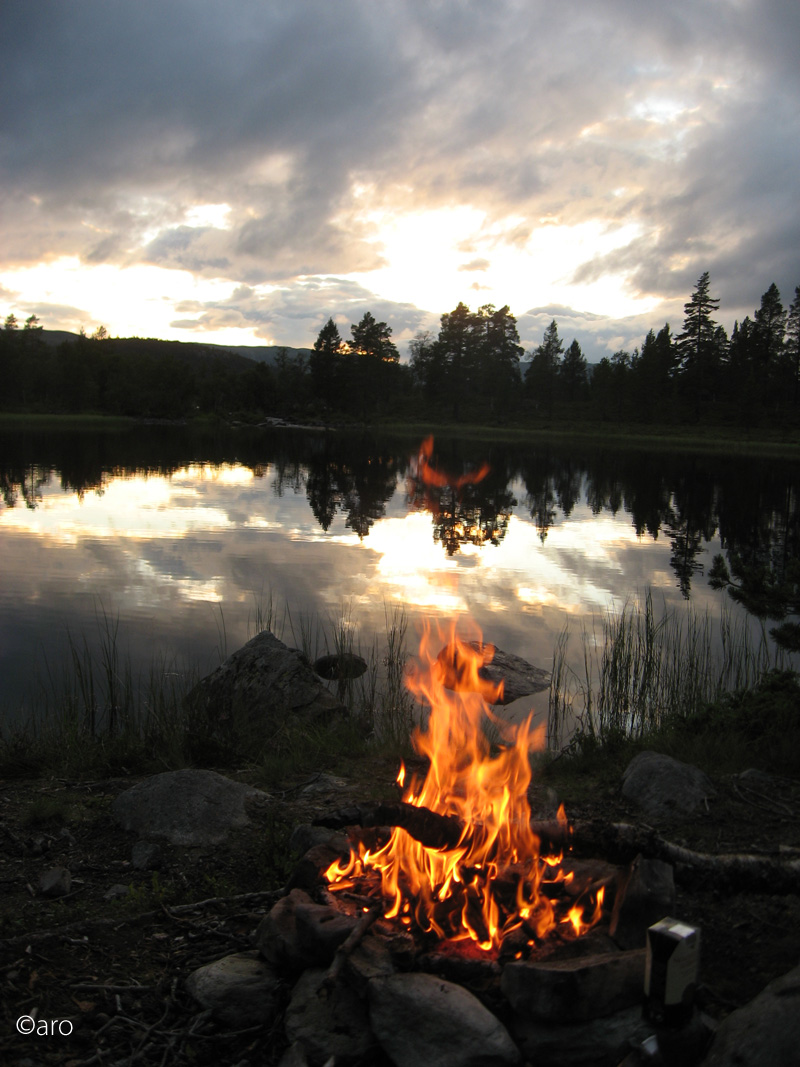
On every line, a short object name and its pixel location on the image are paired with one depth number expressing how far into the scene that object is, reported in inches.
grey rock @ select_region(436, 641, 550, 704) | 414.0
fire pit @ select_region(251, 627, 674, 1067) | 129.3
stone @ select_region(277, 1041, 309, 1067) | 128.7
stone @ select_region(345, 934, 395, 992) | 135.8
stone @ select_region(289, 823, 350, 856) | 191.0
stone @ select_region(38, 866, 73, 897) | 177.0
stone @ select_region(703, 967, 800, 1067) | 112.2
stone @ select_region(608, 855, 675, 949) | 146.6
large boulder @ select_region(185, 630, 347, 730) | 336.2
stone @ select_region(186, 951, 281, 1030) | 139.9
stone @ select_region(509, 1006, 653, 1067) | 127.5
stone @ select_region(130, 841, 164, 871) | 194.5
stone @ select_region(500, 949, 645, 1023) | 128.8
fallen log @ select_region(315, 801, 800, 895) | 156.4
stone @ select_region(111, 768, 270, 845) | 207.9
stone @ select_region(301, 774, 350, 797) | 245.1
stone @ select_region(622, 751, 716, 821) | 218.8
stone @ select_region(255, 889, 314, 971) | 146.9
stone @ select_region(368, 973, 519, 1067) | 125.3
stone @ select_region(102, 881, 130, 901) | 178.4
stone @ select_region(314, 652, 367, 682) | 415.3
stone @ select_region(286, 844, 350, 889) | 168.6
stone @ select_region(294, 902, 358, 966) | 144.1
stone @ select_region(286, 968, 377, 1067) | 131.1
